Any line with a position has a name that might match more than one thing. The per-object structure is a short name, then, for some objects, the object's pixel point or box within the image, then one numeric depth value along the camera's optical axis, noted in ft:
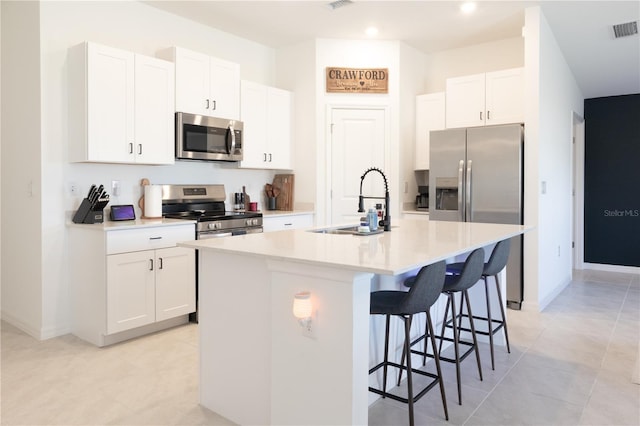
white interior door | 16.76
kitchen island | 5.82
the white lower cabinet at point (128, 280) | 10.78
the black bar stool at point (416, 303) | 6.77
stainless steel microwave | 13.25
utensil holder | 17.15
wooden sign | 16.56
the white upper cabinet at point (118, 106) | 11.25
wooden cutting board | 17.33
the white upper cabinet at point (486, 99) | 14.75
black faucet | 9.77
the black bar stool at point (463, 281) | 8.03
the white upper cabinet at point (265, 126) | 15.55
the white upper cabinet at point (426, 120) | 16.96
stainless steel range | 12.91
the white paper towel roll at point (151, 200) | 12.92
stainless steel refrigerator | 14.05
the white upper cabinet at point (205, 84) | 13.24
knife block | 11.44
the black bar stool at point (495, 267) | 9.73
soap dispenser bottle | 9.64
